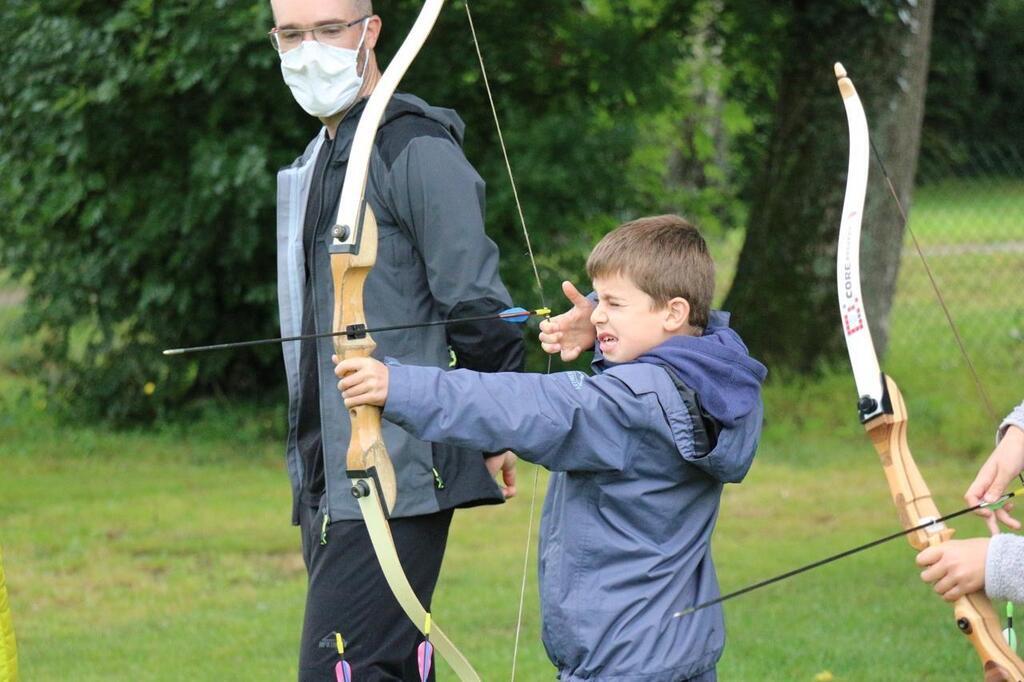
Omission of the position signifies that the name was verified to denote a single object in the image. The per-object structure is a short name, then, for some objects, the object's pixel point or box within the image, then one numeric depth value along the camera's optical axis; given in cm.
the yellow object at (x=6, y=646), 627
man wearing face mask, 622
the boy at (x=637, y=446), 515
